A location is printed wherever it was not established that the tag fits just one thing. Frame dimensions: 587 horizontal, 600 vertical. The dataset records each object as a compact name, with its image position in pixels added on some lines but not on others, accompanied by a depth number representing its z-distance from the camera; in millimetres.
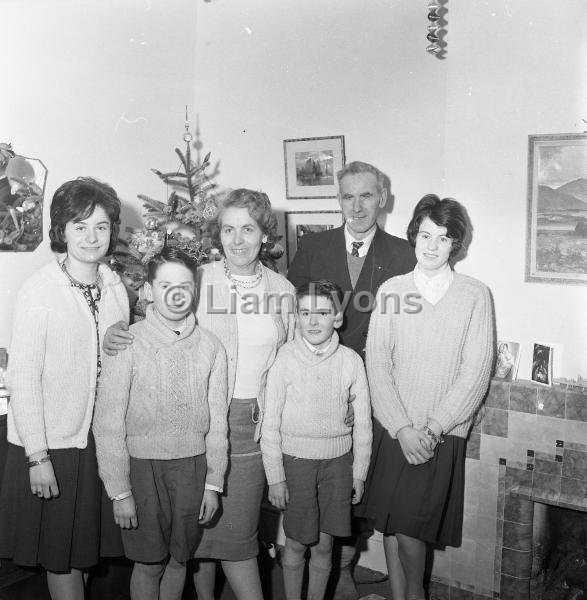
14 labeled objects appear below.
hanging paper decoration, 2758
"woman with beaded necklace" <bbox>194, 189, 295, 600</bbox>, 2363
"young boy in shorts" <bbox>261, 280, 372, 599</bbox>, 2369
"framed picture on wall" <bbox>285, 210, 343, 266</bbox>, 3541
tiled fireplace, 2637
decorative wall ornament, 2691
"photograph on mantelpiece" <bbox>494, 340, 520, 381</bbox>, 2770
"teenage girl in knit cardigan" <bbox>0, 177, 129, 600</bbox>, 2084
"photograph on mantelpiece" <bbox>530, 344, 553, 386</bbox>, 2689
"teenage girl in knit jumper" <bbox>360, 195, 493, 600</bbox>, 2416
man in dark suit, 2695
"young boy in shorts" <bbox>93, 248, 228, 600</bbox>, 2129
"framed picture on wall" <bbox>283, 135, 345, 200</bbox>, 3455
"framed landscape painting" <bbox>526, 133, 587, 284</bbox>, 2604
